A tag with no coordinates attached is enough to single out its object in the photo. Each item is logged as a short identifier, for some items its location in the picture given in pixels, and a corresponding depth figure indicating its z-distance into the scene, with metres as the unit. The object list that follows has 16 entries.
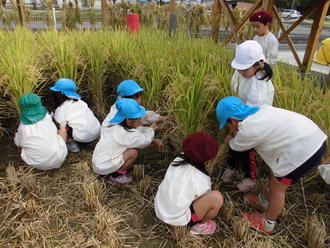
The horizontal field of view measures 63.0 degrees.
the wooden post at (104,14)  5.63
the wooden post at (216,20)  5.07
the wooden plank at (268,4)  3.60
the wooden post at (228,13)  4.60
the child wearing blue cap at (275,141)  1.50
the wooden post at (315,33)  4.10
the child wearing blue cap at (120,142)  2.02
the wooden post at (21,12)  5.11
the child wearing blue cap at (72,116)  2.47
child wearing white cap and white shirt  1.83
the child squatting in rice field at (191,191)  1.53
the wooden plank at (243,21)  4.06
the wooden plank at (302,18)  4.24
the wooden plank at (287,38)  4.50
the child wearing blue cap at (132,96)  2.31
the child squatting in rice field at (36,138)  2.09
